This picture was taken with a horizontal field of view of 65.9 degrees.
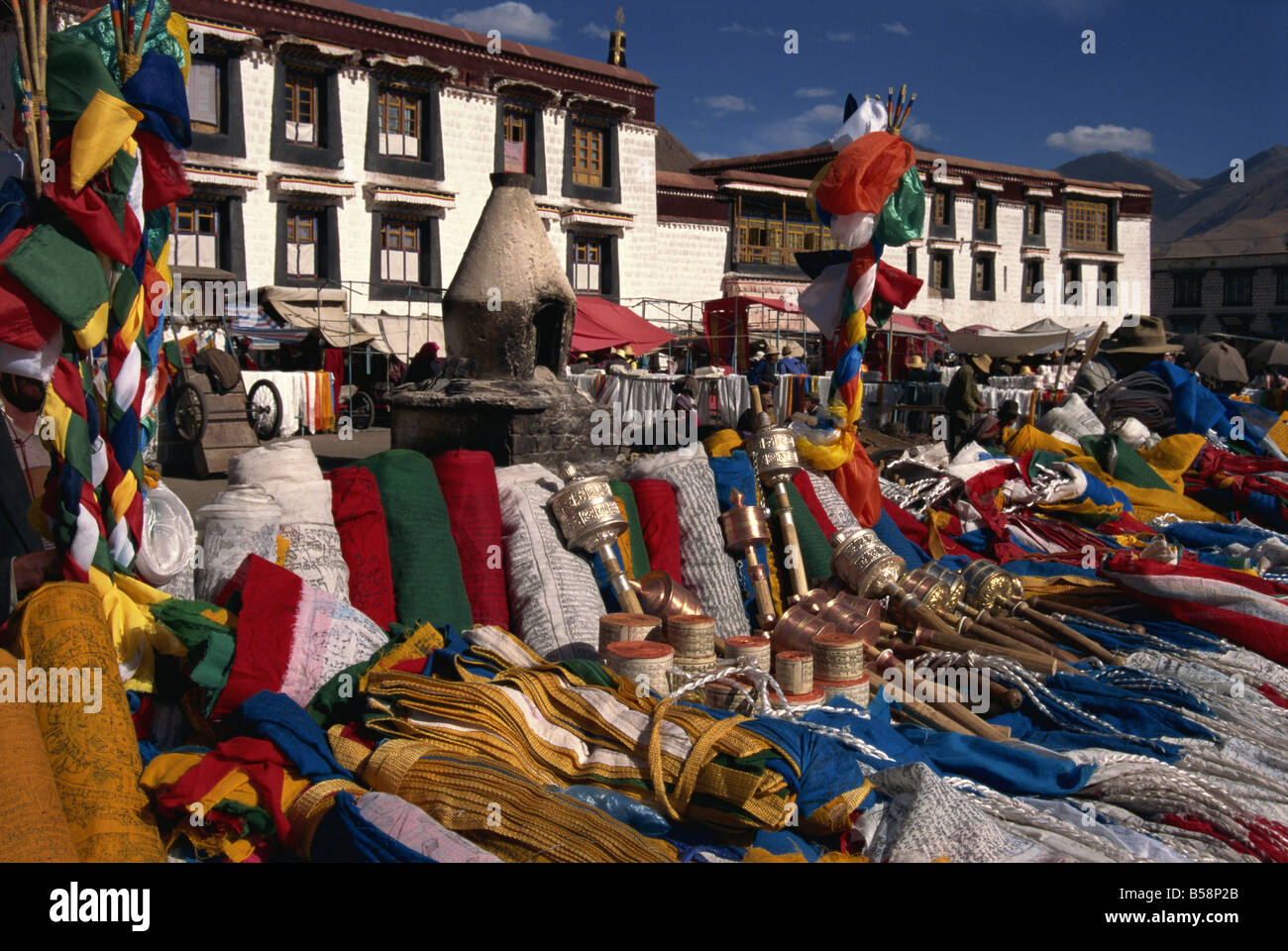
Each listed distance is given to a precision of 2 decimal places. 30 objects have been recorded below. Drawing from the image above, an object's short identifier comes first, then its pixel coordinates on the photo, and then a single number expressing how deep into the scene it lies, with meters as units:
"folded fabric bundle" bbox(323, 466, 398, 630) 3.85
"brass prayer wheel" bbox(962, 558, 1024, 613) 4.88
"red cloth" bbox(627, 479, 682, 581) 4.72
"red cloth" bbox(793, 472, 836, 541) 5.45
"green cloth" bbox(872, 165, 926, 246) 6.47
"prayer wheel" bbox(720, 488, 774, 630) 4.71
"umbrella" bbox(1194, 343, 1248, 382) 17.64
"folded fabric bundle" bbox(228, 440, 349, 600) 3.72
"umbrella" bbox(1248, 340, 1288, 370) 24.09
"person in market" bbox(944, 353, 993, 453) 12.17
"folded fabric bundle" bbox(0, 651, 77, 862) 2.21
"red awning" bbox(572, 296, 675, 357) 17.33
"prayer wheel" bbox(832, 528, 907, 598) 4.64
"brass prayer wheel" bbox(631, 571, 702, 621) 4.18
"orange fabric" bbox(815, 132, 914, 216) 6.34
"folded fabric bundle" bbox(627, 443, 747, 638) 4.69
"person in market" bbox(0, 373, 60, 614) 3.23
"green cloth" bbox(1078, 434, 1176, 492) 7.92
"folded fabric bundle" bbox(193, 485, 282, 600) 3.62
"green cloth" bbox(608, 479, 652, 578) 4.62
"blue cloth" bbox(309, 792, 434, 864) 2.36
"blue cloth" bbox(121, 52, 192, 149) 3.36
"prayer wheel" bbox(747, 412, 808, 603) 5.15
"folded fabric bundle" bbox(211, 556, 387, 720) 3.10
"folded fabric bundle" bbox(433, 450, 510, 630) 4.18
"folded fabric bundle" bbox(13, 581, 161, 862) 2.50
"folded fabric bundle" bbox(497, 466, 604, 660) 4.06
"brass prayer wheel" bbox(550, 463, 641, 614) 4.29
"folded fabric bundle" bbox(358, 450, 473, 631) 3.92
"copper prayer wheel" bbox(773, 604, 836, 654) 3.95
